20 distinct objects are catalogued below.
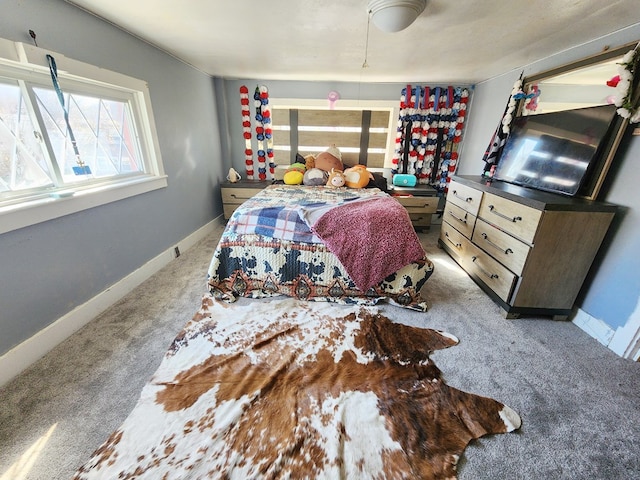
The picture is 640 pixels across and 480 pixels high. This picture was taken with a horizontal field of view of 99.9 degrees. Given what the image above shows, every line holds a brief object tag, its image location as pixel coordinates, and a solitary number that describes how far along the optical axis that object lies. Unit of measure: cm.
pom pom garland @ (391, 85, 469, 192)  372
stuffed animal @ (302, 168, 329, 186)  357
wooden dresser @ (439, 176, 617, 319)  173
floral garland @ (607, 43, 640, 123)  160
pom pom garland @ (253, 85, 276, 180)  377
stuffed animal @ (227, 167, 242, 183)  390
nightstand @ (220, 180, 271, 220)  378
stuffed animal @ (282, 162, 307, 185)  365
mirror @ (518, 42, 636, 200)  176
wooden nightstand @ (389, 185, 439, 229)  366
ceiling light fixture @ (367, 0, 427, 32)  151
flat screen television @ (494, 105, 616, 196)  183
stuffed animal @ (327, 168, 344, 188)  346
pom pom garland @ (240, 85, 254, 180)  379
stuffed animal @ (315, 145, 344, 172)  370
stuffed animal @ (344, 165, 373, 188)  349
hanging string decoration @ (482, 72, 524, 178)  266
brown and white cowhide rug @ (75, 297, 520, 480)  105
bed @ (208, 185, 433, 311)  199
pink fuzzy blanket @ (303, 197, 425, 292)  197
